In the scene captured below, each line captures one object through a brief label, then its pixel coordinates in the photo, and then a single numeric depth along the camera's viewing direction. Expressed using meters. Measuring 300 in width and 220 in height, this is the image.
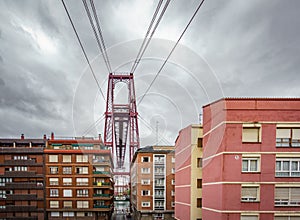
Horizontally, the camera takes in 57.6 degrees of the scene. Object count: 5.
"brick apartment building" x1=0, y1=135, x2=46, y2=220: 26.56
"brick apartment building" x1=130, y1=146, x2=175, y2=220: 26.47
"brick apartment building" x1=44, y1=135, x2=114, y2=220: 26.44
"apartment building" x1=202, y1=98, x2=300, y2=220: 10.84
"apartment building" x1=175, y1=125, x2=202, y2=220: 14.82
